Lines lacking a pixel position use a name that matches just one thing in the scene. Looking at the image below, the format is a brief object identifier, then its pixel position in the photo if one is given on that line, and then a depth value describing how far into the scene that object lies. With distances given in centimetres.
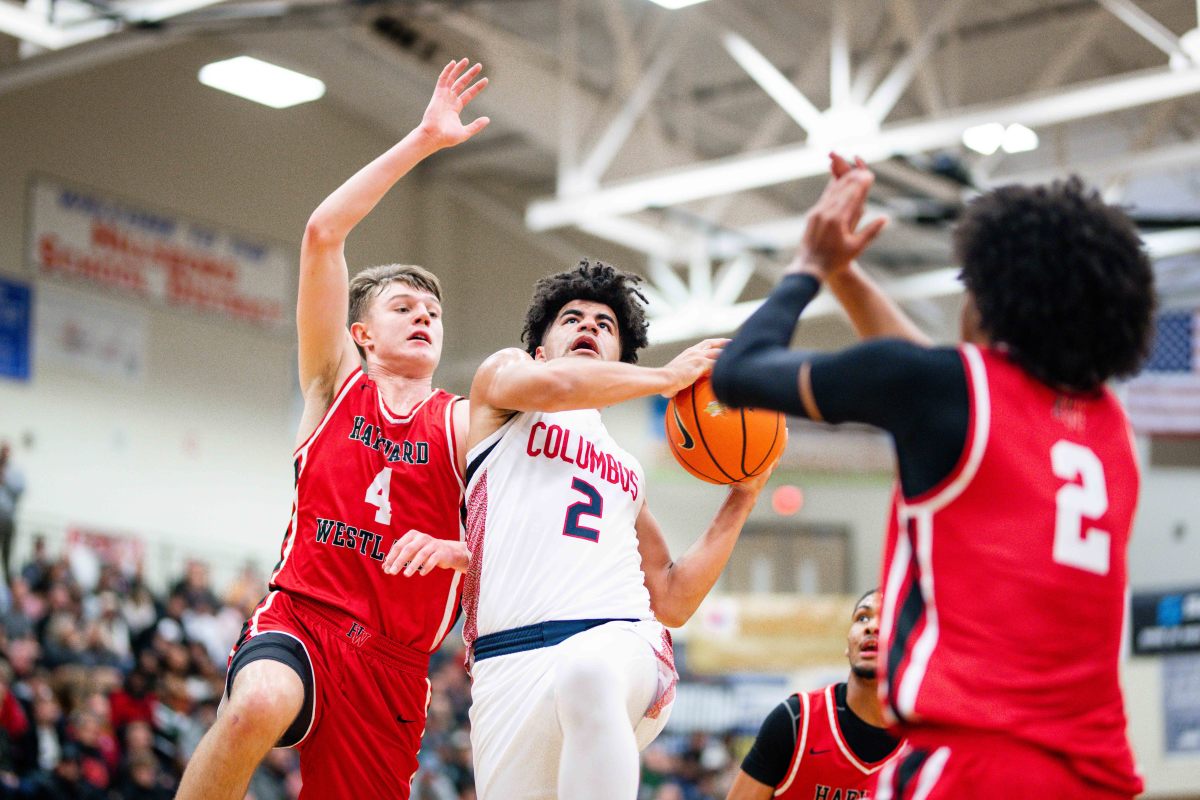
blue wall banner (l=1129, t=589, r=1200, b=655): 2173
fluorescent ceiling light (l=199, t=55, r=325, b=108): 1344
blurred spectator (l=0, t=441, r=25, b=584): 1501
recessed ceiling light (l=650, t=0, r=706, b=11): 1202
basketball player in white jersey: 395
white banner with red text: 1652
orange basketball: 466
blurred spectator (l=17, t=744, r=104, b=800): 1253
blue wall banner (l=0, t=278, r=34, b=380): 1588
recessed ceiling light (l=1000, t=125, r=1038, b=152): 1568
